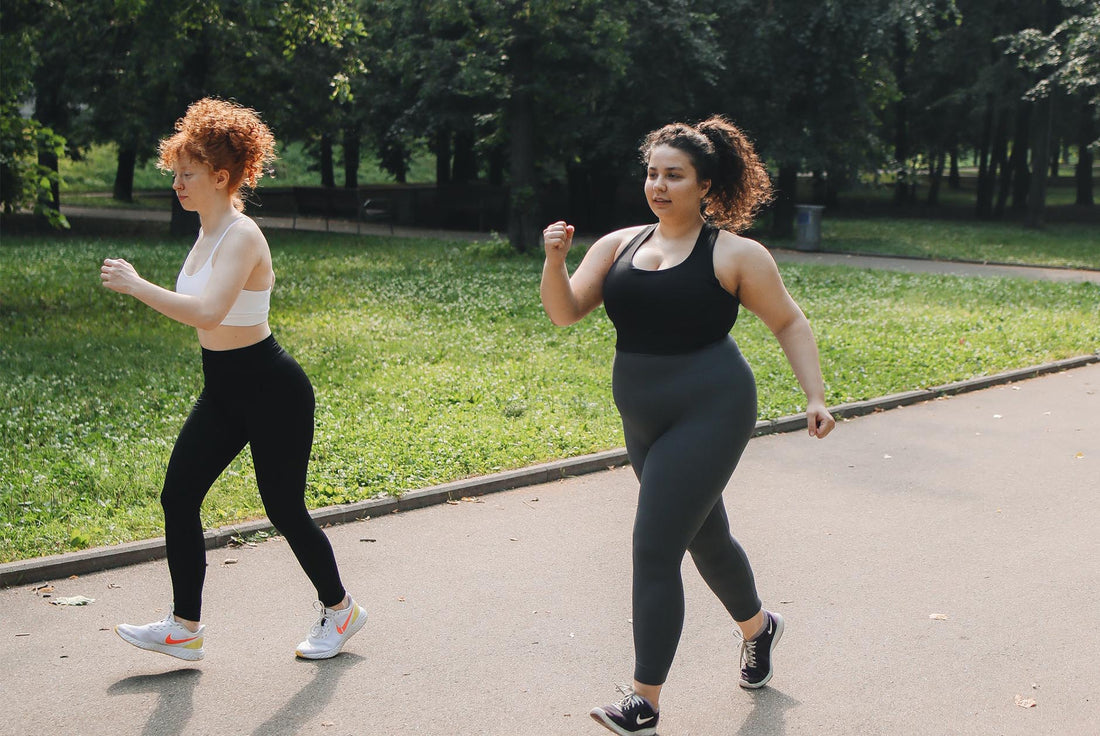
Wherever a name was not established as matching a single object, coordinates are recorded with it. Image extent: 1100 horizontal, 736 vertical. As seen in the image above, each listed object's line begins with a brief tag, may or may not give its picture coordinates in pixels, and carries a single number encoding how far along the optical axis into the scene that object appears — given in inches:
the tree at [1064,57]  897.5
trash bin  981.8
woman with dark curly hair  137.9
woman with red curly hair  152.9
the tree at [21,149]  517.0
